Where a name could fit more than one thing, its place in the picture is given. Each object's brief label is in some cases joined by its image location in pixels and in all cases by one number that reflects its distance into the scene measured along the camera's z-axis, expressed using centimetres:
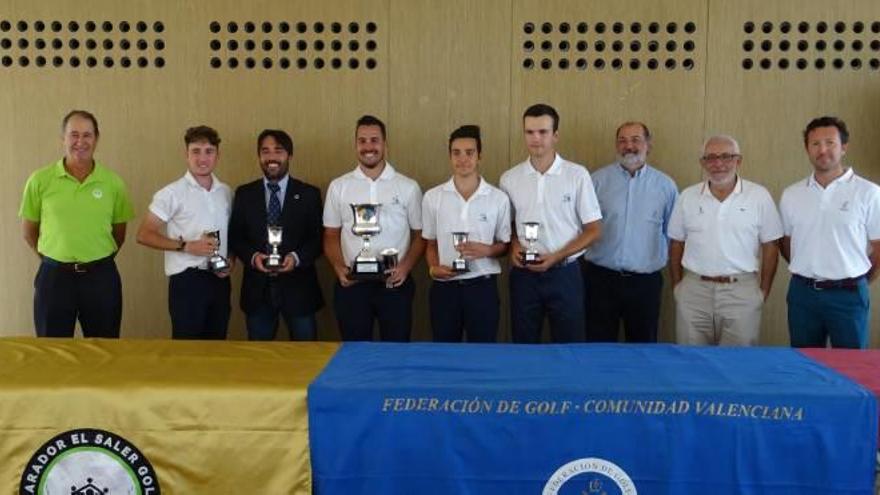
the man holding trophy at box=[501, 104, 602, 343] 388
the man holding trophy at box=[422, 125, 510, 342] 388
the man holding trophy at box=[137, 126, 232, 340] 390
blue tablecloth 219
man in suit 409
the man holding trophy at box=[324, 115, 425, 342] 404
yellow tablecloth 225
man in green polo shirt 390
